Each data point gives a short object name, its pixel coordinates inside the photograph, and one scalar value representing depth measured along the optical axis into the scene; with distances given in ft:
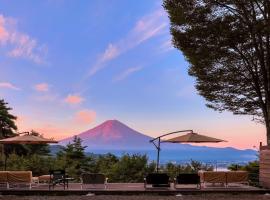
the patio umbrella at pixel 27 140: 73.08
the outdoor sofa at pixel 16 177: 64.54
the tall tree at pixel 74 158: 96.21
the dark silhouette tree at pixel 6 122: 156.76
